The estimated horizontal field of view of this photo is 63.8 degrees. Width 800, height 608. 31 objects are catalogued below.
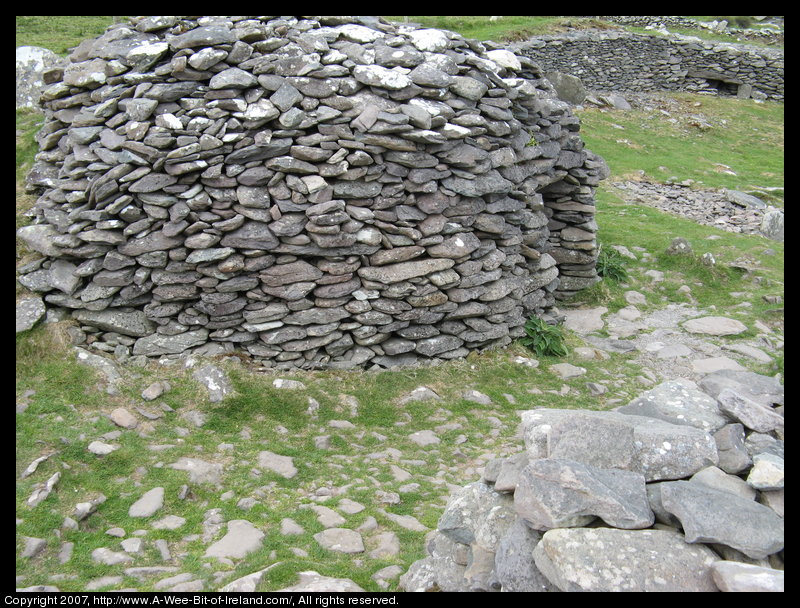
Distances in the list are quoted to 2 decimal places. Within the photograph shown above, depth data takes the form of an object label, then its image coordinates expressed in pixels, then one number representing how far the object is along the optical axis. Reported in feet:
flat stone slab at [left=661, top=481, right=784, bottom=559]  11.25
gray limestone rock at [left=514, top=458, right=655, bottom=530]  12.11
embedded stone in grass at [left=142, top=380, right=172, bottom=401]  24.36
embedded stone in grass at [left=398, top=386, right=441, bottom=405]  27.25
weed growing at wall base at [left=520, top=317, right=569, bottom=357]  32.48
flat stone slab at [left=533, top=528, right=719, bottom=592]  11.03
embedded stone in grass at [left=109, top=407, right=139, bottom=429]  22.74
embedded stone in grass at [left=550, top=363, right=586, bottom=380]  30.89
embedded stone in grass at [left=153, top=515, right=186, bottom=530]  18.12
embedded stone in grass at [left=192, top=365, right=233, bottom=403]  24.98
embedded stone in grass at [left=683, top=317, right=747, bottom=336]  36.29
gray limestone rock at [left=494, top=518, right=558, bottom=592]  12.11
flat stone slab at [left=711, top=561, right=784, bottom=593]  10.01
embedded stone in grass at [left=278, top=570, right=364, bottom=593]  15.01
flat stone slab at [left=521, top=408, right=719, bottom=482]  13.56
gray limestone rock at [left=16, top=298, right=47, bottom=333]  25.85
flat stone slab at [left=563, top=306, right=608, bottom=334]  37.55
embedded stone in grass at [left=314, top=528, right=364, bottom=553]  17.63
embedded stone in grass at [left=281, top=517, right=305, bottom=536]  18.19
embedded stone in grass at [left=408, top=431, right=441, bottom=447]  24.47
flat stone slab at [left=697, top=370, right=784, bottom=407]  17.69
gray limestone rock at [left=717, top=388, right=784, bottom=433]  14.80
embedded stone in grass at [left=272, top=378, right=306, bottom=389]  26.32
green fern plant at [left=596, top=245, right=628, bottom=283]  42.14
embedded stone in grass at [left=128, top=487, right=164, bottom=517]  18.64
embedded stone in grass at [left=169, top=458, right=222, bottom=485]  20.56
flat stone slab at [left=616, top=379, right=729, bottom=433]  15.63
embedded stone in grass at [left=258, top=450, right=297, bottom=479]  21.66
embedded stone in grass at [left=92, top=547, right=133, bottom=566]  16.53
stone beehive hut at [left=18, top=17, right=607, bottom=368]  26.32
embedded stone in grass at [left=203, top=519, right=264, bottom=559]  17.02
